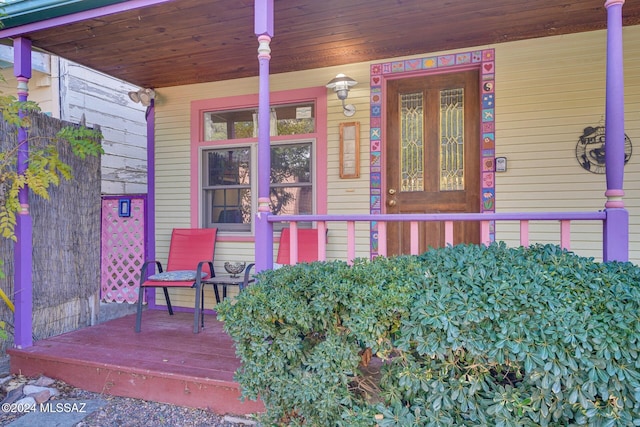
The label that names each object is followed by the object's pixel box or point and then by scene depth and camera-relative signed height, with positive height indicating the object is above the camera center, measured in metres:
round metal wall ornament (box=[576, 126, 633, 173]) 3.36 +0.48
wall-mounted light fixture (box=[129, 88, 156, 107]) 4.68 +1.30
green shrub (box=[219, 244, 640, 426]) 1.52 -0.54
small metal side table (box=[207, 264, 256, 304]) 3.68 -0.66
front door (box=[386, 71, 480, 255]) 3.73 +0.52
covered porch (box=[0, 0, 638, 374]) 2.18 +1.26
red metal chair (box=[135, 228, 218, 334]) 4.23 -0.45
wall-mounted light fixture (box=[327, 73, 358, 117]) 3.82 +1.17
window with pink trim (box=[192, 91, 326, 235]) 4.22 +0.51
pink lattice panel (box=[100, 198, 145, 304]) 4.56 -0.43
